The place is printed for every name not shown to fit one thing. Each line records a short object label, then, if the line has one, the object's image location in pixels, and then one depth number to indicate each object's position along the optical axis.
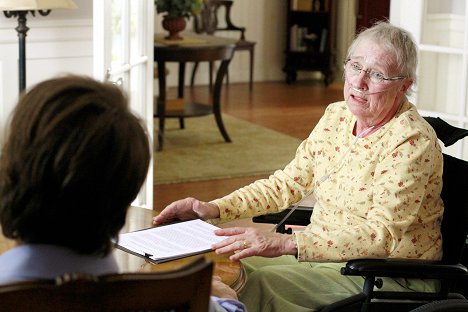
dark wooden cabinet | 14.60
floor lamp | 5.82
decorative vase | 9.94
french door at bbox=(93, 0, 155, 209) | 5.22
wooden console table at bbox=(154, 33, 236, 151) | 9.70
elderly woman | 3.40
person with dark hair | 1.84
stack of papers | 3.12
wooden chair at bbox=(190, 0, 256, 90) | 13.64
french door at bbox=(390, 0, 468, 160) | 5.99
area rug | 9.01
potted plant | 9.86
